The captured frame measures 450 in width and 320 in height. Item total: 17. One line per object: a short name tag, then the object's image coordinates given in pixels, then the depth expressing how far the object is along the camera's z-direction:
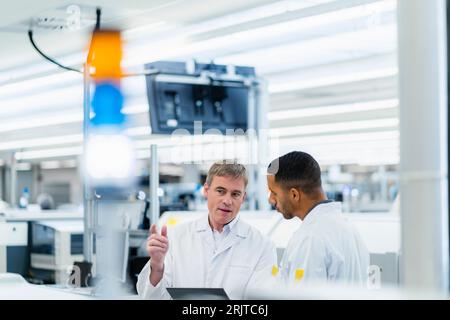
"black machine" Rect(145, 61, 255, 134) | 4.38
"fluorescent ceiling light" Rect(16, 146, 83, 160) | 14.25
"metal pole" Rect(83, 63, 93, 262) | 3.32
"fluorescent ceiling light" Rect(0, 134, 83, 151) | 11.75
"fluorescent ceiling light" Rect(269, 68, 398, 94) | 6.27
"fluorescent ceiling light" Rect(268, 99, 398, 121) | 8.02
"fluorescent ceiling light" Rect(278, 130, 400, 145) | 10.13
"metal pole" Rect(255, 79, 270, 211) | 4.95
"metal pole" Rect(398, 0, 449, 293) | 1.21
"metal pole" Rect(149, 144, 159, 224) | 3.57
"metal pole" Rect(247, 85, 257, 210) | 4.89
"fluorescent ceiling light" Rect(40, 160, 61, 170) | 18.83
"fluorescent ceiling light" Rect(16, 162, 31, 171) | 18.95
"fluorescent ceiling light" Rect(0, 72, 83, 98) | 6.25
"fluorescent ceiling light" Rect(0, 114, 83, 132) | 9.55
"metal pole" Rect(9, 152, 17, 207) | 7.95
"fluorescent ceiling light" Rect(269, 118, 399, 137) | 8.91
